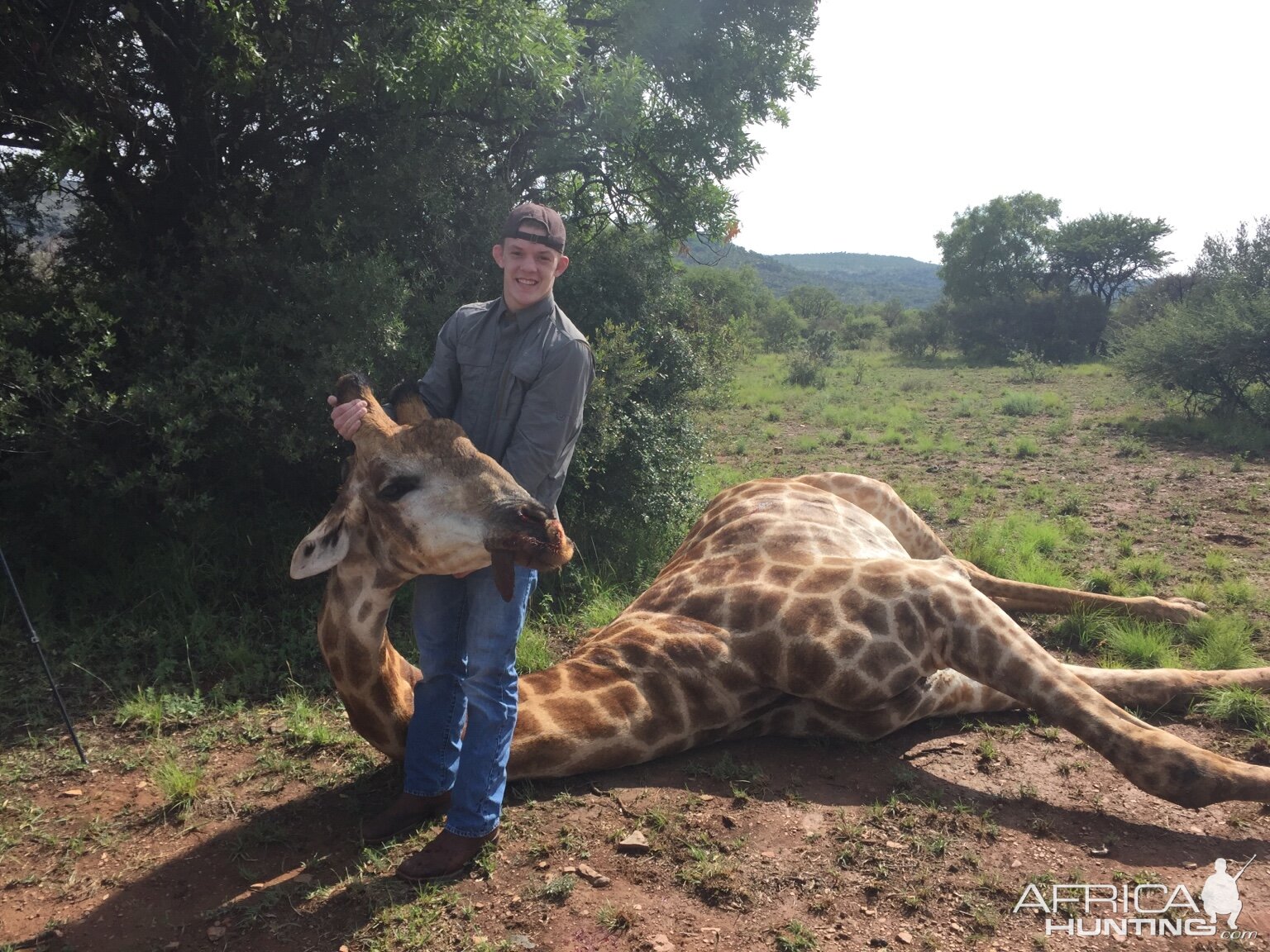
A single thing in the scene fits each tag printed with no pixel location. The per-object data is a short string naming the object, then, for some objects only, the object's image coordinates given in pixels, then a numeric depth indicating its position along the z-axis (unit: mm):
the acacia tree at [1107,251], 39750
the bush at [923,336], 33125
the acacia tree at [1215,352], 14344
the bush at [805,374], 20484
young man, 3193
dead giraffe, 2998
